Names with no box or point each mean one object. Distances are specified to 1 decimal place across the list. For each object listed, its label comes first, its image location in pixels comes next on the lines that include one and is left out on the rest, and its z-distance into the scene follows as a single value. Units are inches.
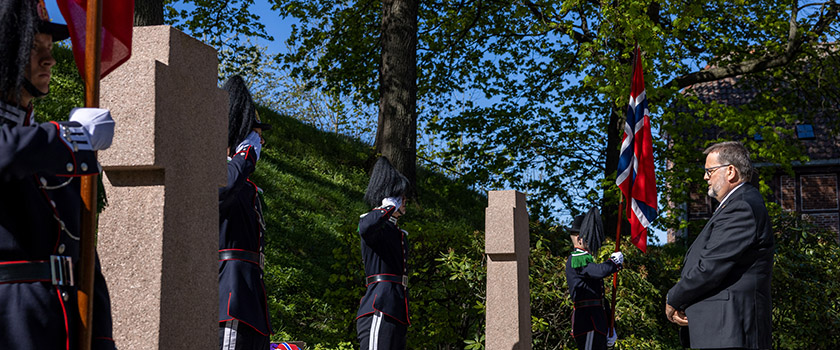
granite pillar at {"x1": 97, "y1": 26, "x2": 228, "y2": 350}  127.3
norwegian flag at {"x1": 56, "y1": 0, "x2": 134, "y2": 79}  121.4
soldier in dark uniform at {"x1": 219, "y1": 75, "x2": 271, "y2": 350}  179.6
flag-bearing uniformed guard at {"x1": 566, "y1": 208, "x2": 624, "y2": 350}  354.6
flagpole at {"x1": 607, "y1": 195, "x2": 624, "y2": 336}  342.3
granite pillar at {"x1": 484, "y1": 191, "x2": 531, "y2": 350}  300.7
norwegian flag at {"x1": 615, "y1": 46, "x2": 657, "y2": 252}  353.1
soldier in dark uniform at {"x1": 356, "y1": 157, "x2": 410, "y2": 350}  266.2
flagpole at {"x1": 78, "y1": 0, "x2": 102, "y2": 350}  101.7
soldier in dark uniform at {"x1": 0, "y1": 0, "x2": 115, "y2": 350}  94.0
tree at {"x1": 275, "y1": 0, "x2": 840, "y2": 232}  644.1
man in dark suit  180.9
